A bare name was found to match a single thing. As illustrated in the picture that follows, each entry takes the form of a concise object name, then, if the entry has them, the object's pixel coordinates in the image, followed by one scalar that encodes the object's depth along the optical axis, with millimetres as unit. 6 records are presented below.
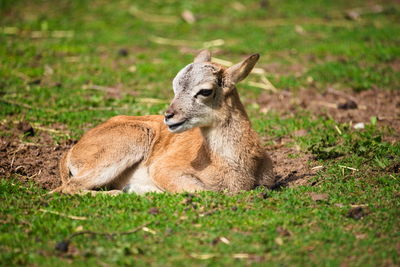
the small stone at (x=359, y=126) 22523
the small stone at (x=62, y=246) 12727
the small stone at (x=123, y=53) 31797
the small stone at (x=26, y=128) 21437
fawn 16547
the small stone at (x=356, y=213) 14227
